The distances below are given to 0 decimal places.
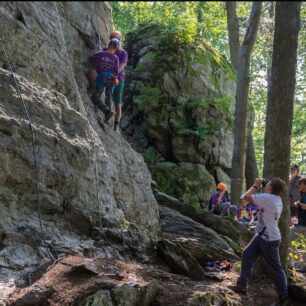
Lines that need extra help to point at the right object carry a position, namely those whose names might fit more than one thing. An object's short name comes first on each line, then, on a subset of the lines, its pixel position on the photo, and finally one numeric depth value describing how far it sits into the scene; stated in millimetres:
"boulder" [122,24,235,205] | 14703
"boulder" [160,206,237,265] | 8406
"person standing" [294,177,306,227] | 8625
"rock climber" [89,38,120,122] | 9500
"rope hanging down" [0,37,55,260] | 6138
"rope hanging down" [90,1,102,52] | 10809
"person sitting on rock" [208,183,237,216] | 12500
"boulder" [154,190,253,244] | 11102
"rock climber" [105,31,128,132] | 10031
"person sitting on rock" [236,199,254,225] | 13833
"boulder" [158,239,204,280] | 7254
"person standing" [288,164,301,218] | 9508
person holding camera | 6402
